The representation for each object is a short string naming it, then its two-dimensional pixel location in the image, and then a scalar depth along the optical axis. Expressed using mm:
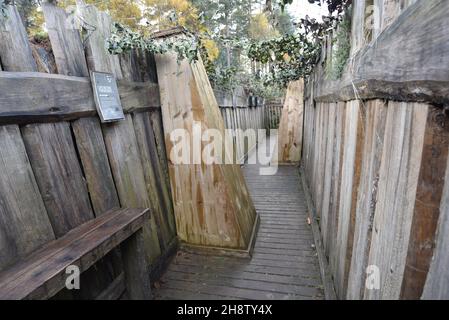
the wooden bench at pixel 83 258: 1251
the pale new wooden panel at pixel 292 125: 7305
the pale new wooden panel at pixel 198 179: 2811
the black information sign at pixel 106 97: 1962
